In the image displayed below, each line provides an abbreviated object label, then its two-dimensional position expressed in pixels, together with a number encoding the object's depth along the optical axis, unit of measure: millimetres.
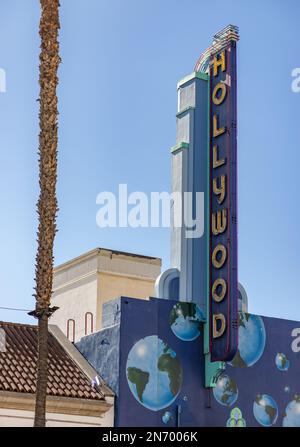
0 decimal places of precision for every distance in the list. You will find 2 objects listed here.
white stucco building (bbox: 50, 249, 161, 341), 35656
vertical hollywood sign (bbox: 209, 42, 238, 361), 28984
